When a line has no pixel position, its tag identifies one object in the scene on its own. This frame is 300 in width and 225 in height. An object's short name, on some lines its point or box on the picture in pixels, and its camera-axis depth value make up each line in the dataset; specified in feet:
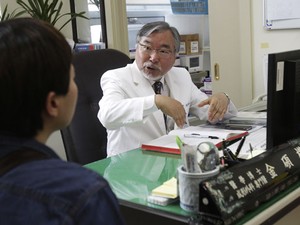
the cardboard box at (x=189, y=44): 13.38
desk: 3.22
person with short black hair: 1.91
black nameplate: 2.93
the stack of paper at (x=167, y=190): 3.43
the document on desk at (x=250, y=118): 6.26
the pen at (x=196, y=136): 5.31
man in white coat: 5.77
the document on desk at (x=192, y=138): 5.04
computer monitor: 4.06
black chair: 5.84
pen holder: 3.12
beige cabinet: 10.61
